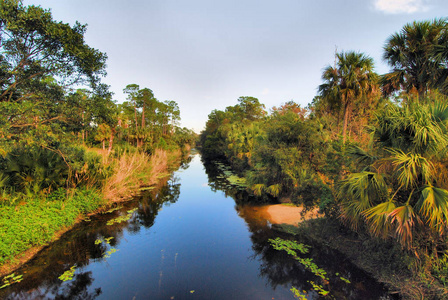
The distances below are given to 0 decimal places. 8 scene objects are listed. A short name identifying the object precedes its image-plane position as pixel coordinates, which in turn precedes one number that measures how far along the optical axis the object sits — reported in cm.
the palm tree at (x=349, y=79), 1414
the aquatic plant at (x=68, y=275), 602
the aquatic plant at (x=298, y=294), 551
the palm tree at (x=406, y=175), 425
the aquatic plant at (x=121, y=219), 1011
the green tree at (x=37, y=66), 580
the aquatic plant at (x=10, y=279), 543
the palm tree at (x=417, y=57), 858
